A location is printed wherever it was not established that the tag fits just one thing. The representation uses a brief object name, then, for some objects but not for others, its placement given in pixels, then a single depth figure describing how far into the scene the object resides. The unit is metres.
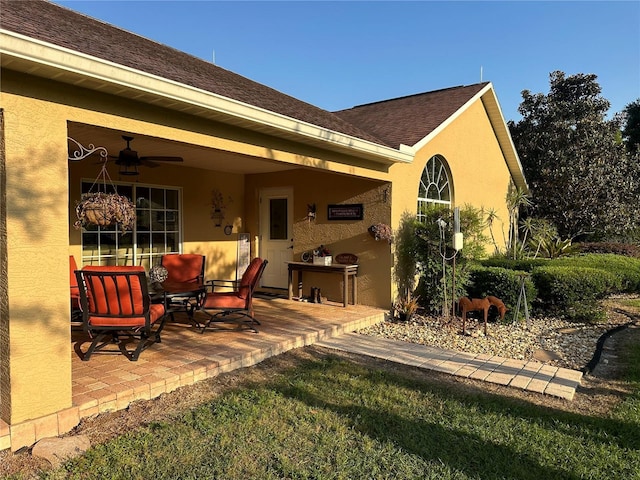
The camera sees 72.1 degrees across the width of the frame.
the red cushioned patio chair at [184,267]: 8.46
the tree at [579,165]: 15.64
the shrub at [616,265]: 9.95
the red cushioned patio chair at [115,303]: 5.04
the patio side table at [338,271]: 8.60
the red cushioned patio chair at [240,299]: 6.45
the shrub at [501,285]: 8.23
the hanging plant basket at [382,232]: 8.28
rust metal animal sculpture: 7.28
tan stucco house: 3.42
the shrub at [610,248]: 16.00
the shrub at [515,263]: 10.80
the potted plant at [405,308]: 8.22
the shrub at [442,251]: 8.13
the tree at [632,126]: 23.86
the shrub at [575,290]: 8.48
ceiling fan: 5.89
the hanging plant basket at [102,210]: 4.20
